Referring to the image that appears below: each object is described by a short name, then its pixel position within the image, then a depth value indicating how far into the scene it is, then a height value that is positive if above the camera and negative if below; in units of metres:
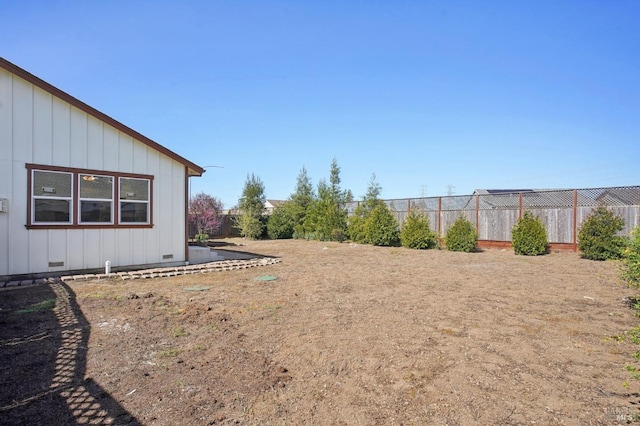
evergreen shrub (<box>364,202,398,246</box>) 18.47 -0.70
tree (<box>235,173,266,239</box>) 24.41 +0.39
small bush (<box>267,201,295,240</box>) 24.52 -0.74
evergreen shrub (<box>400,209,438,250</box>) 17.05 -0.92
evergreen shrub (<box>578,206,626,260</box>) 12.04 -0.71
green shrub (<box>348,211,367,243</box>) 19.78 -0.68
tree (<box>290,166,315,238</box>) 24.57 +0.75
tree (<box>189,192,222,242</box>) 22.69 -0.02
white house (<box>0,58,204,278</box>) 7.84 +0.62
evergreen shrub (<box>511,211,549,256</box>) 14.12 -0.90
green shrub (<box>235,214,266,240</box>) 24.39 -0.82
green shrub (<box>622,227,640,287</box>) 4.95 -0.64
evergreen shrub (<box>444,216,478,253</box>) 15.74 -0.96
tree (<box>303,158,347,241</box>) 21.75 +0.00
